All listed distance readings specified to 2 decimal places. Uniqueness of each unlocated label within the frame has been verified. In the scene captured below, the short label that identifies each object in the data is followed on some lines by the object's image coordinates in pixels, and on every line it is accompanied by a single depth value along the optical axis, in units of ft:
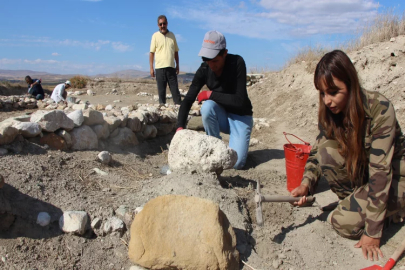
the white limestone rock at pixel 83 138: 11.53
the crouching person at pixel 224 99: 12.16
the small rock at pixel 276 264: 7.03
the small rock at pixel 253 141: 17.27
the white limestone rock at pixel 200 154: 9.81
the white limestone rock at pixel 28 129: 10.00
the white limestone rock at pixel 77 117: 11.73
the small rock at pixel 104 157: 11.09
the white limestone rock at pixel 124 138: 13.50
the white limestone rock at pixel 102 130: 12.54
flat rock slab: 6.35
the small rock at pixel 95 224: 7.54
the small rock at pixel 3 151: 9.25
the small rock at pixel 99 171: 10.36
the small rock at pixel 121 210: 7.91
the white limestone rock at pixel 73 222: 7.26
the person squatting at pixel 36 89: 29.91
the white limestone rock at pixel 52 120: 10.64
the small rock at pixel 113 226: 7.49
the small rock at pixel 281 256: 7.30
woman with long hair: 6.97
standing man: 21.16
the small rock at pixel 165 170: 11.43
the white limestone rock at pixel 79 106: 14.65
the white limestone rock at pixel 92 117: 12.23
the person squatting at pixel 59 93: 24.17
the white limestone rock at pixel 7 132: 9.44
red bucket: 10.53
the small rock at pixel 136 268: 6.57
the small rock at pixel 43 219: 7.25
